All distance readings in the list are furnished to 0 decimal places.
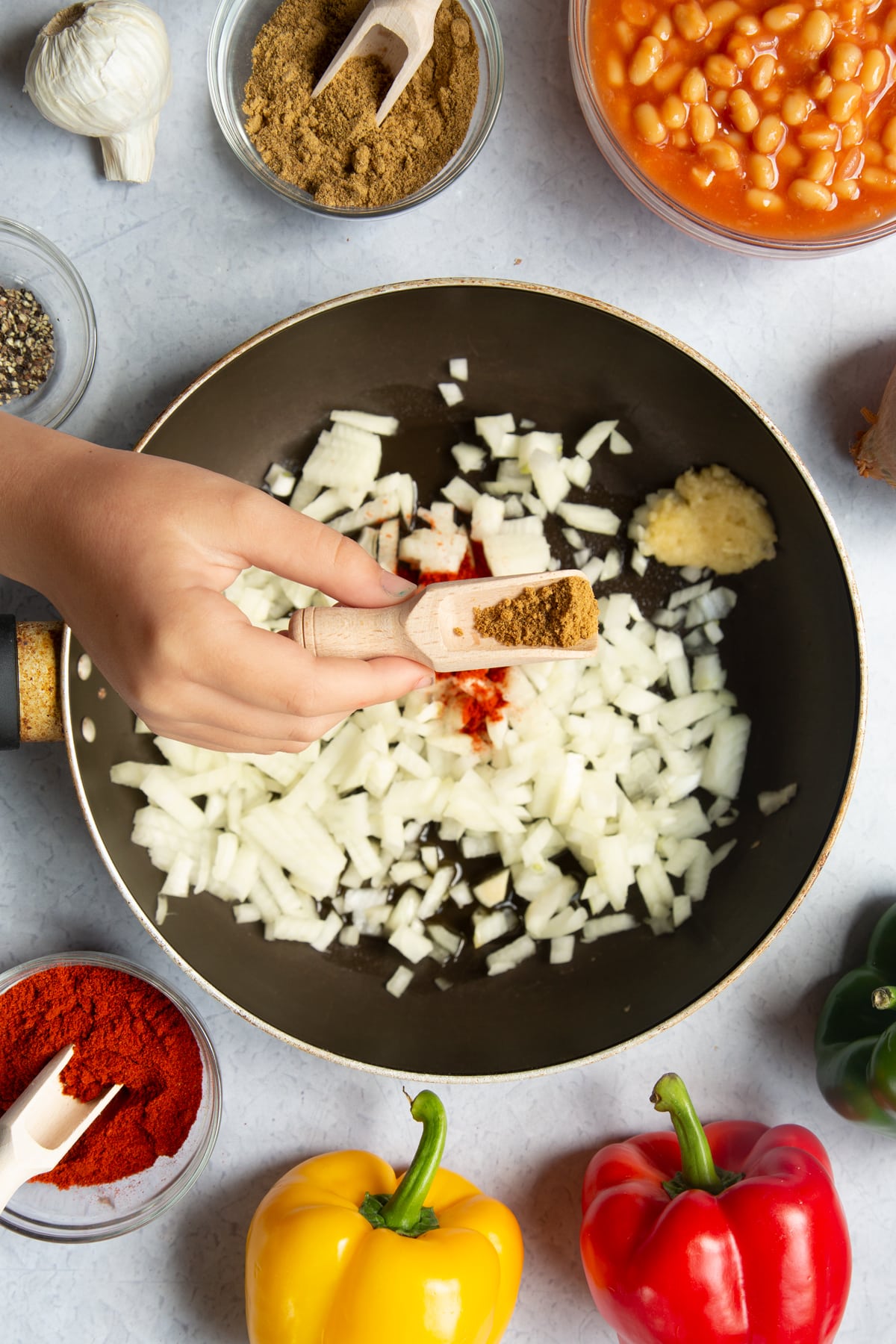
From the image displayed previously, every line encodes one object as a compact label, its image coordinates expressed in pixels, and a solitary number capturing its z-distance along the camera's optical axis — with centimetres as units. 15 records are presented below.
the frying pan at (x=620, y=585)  77
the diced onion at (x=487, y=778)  78
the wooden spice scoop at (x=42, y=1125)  75
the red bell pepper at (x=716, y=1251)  76
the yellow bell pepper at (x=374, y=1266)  75
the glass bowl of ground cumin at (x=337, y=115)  76
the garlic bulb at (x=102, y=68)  75
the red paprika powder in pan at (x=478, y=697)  79
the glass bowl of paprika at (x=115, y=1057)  77
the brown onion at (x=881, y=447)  77
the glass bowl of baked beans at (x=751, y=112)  75
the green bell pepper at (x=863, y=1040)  77
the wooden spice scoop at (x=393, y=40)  75
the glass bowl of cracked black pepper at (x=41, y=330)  78
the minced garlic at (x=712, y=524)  79
